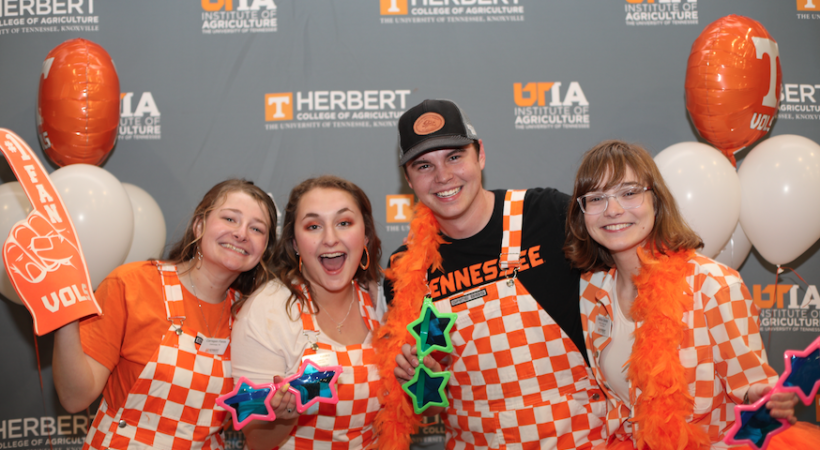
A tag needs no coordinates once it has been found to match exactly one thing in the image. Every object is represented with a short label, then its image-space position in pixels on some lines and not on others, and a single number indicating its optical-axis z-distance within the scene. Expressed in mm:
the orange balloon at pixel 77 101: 2178
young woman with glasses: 1404
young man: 1737
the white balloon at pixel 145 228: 2281
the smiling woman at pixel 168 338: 1647
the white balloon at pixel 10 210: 2119
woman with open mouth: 1664
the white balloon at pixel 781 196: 2119
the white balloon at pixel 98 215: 2016
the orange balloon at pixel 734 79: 2137
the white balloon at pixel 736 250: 2371
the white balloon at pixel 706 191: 2066
